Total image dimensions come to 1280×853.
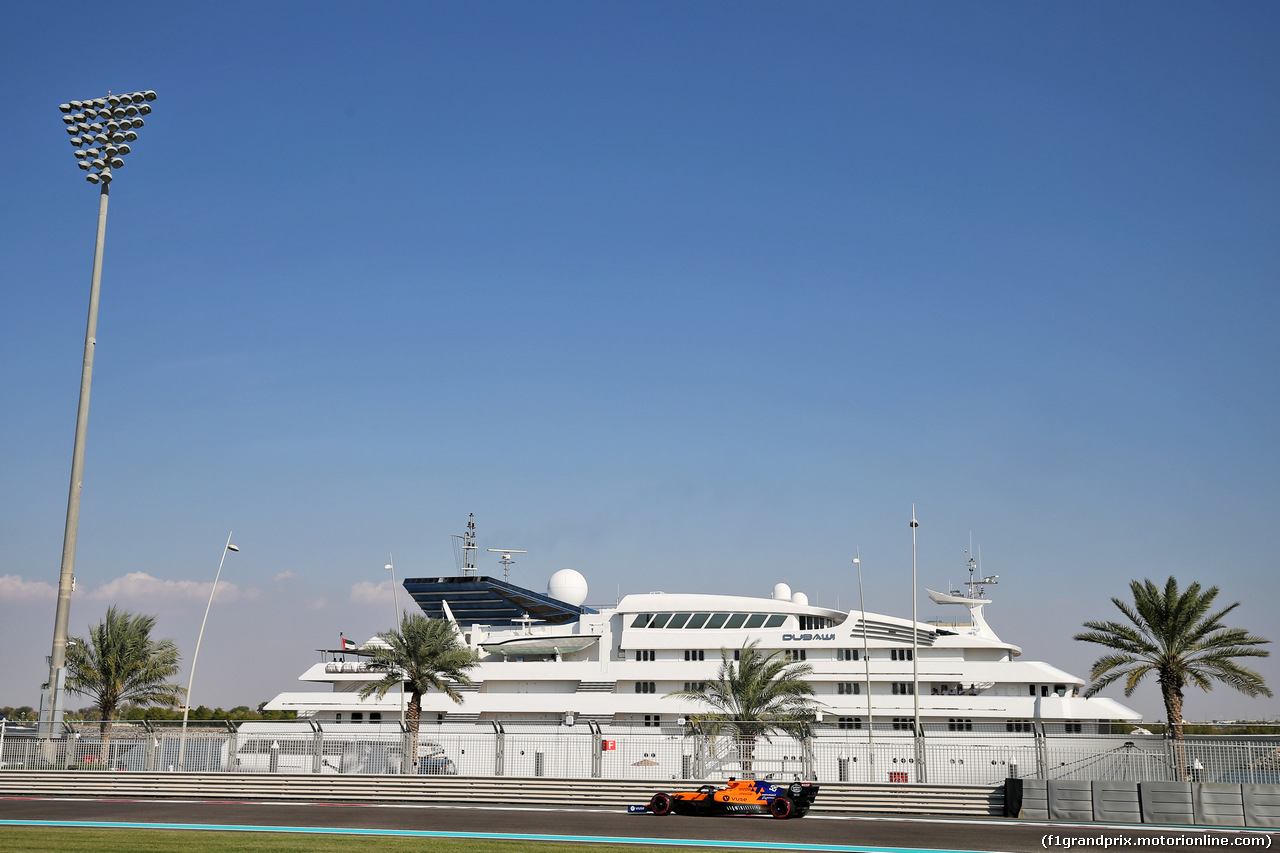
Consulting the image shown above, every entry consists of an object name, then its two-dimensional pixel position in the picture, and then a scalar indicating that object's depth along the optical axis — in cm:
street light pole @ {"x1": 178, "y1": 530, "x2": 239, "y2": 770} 2780
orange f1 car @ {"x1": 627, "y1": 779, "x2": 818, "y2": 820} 2170
